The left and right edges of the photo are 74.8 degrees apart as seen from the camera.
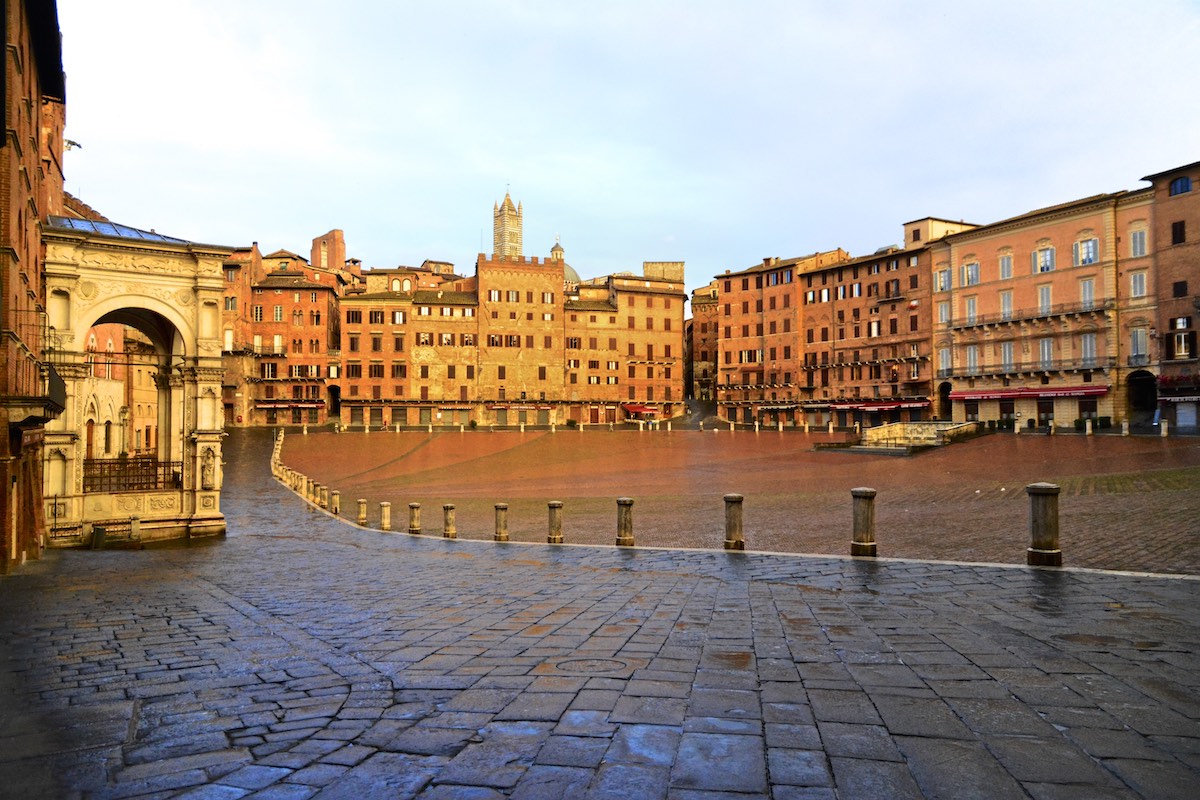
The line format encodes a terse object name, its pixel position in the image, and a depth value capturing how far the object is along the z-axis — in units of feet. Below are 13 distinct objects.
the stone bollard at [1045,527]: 30.53
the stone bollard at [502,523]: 51.11
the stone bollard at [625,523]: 43.80
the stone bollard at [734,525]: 39.17
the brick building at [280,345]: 237.25
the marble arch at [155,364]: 55.06
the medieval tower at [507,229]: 476.13
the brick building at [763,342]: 247.09
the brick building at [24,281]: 35.83
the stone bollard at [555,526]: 46.88
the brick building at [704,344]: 323.98
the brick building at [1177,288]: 147.43
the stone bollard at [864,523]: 34.40
